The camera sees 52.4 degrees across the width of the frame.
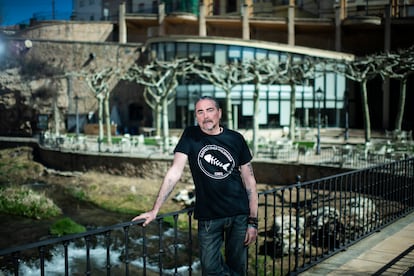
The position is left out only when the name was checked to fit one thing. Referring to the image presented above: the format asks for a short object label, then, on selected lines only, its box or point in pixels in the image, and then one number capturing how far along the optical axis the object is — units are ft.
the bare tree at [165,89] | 83.73
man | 11.68
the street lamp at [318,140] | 74.93
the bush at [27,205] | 59.52
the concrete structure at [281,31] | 127.44
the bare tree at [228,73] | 88.89
